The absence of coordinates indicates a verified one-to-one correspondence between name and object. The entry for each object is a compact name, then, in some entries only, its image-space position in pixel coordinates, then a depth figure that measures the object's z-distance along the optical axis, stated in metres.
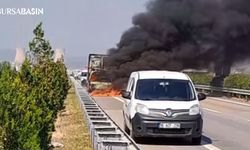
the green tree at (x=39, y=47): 22.25
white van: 15.14
